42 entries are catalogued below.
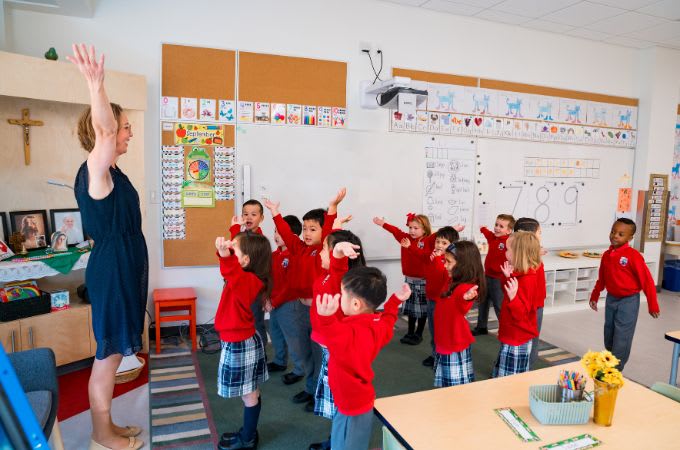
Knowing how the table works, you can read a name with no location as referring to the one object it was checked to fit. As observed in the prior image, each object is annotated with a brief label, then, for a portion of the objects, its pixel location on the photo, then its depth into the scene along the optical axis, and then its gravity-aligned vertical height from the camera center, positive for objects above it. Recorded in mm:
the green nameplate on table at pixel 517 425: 1408 -757
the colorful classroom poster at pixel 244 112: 4016 +579
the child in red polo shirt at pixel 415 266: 3768 -683
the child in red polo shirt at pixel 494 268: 4027 -728
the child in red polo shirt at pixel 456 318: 2521 -734
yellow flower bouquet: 1481 -626
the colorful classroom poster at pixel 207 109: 3896 +573
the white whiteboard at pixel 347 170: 4137 +105
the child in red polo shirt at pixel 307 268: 2824 -541
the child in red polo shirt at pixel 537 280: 2752 -559
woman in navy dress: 1969 -419
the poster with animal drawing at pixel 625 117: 5715 +893
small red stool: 3559 -986
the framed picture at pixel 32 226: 3223 -376
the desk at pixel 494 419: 1392 -759
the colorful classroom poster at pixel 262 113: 4074 +581
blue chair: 1758 -802
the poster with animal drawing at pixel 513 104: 5047 +896
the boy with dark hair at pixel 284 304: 2902 -777
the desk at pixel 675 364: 2791 -1044
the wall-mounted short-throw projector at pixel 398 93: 4012 +789
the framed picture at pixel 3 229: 3186 -393
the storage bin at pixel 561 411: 1487 -722
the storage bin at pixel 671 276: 6110 -1140
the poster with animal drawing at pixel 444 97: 4715 +890
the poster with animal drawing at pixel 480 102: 4879 +885
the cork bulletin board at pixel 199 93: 3811 +704
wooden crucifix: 3299 +337
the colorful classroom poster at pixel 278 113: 4125 +590
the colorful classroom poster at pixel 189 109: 3850 +569
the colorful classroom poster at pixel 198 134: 3859 +365
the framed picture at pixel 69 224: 3402 -370
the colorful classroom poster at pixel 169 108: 3793 +560
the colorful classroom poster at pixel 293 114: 4180 +591
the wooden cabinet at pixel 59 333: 2869 -1034
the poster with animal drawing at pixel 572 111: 5391 +898
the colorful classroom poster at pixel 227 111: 3956 +574
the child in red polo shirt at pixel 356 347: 1623 -580
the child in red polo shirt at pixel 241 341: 2145 -771
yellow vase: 1480 -687
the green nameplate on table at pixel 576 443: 1363 -763
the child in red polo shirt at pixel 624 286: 3193 -679
